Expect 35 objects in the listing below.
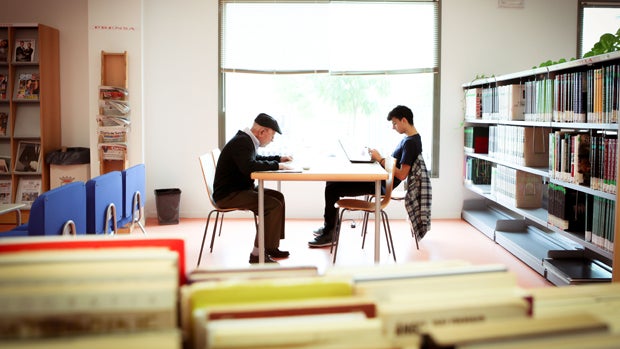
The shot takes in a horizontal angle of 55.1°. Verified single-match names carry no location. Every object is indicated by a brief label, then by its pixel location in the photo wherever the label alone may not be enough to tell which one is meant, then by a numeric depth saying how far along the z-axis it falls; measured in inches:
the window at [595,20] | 263.6
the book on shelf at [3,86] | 245.4
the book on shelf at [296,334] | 35.2
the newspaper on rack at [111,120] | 236.7
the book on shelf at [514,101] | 202.7
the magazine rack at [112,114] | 236.2
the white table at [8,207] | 130.8
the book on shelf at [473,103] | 244.1
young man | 187.8
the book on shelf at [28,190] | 249.8
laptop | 197.3
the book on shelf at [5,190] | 250.1
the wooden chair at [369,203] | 171.9
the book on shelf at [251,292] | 40.4
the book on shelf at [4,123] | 247.6
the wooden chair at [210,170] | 179.6
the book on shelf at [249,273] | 46.6
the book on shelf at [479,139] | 247.3
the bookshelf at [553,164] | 143.3
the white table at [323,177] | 156.8
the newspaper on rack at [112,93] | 235.9
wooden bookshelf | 243.6
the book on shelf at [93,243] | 45.9
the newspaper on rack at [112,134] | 237.3
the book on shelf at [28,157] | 248.5
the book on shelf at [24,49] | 244.1
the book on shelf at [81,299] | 35.7
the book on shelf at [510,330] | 33.8
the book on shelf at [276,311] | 37.9
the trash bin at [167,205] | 249.3
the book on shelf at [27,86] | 245.4
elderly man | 172.1
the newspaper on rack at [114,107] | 235.8
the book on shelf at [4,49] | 244.1
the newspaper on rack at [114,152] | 238.4
